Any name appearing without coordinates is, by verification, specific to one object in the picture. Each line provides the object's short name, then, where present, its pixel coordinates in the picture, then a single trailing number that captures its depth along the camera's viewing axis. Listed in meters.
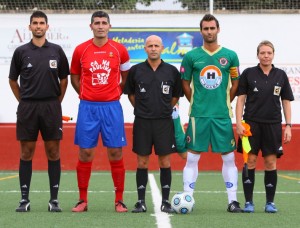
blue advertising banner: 26.66
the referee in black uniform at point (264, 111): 10.83
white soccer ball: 10.43
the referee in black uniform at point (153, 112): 10.74
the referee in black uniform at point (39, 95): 10.58
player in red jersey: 10.68
